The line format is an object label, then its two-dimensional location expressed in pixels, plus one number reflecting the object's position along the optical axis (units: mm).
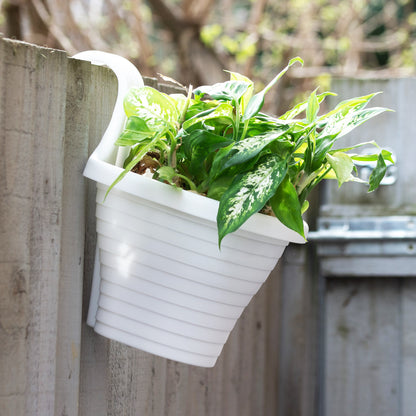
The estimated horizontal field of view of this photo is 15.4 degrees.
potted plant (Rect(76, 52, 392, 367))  1515
